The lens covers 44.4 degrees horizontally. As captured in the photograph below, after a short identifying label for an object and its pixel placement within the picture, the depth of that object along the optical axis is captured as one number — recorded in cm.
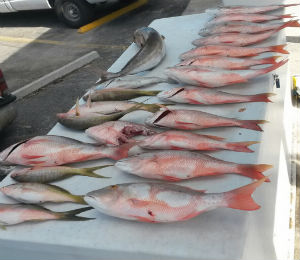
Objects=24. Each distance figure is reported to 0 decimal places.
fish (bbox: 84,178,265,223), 138
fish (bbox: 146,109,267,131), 196
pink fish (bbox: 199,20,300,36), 296
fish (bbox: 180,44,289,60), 258
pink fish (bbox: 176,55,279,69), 240
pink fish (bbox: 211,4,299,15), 336
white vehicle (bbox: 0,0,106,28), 781
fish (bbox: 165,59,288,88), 230
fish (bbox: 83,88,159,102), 249
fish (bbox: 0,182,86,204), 174
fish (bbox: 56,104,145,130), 224
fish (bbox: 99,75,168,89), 262
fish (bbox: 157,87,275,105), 217
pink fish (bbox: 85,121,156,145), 200
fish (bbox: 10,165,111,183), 187
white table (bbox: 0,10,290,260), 141
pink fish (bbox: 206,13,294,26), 317
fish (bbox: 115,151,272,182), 165
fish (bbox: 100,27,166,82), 290
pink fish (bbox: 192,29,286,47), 284
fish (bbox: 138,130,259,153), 179
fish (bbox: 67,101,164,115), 233
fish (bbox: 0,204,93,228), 166
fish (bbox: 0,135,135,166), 191
